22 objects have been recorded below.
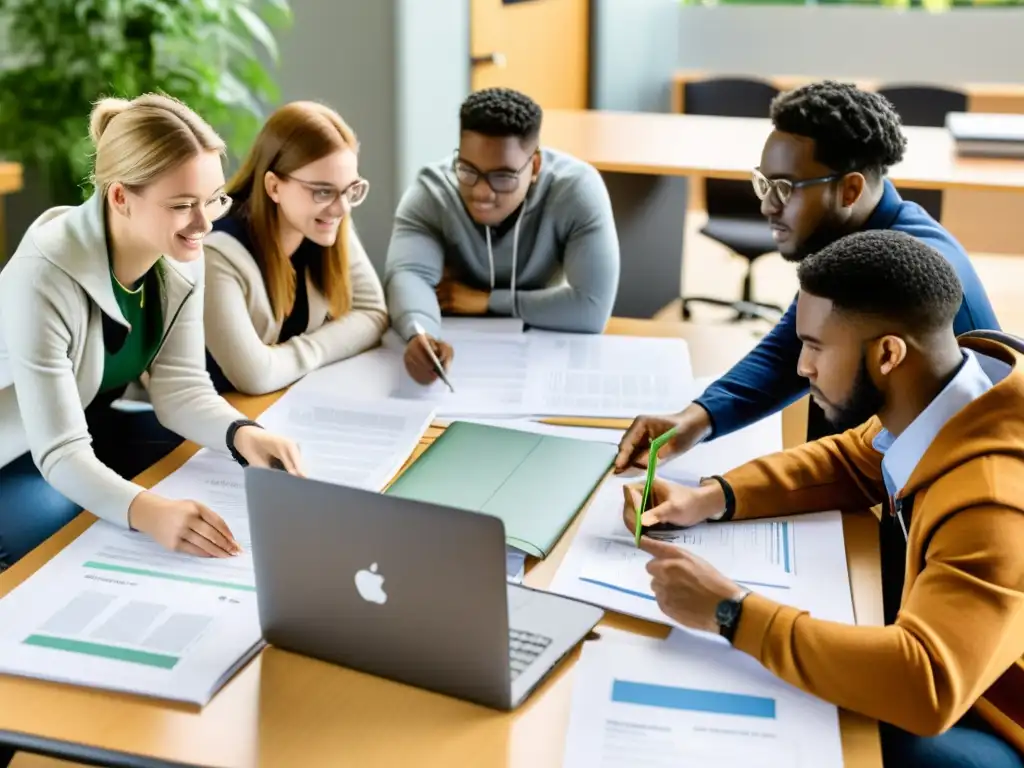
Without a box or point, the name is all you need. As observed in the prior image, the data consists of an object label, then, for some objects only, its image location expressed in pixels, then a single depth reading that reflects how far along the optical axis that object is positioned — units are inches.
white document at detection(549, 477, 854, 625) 51.1
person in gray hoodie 84.7
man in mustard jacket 43.8
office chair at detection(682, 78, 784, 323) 146.5
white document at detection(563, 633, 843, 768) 41.9
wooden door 156.8
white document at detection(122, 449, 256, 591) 53.5
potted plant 123.0
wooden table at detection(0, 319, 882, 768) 42.3
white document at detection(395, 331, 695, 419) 72.9
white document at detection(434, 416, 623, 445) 68.6
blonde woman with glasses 59.6
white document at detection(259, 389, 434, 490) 63.4
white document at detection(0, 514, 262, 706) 46.3
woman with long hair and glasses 74.9
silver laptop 42.4
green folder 57.7
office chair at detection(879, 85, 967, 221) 165.2
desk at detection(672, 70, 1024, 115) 193.9
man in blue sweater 69.5
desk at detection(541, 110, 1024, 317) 120.3
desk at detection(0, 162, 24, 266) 122.7
